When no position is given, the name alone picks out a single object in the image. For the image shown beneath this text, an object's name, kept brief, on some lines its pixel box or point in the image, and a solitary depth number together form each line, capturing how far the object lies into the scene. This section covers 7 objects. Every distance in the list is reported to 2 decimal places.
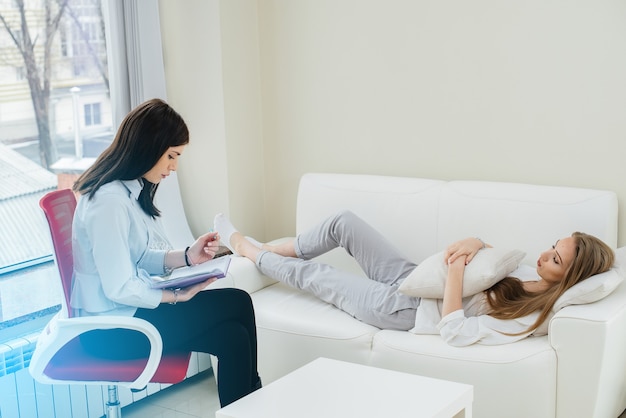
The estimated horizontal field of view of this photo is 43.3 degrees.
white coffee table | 2.17
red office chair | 2.29
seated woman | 2.39
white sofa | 2.59
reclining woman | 2.75
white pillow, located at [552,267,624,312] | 2.65
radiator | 2.84
